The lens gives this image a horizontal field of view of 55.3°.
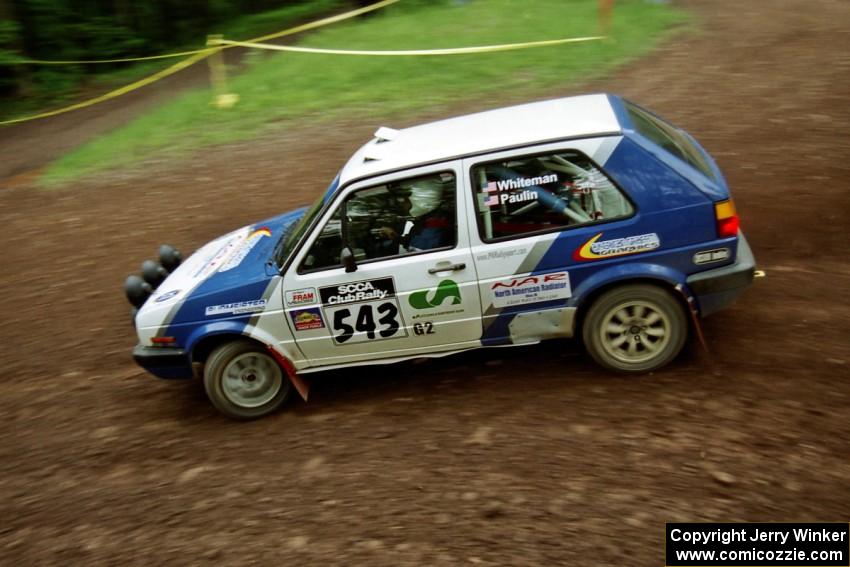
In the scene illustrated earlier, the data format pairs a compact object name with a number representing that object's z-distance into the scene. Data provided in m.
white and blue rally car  5.23
